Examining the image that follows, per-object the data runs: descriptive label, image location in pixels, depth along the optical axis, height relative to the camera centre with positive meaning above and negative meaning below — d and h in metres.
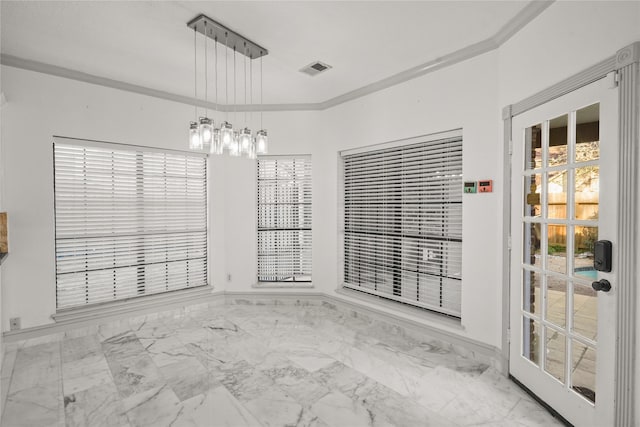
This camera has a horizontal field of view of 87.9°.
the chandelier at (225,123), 2.58 +0.69
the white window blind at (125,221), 3.53 -0.14
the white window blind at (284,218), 4.66 -0.11
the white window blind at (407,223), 3.32 -0.14
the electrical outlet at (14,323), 3.17 -1.09
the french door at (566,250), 1.84 -0.26
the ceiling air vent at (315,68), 3.38 +1.49
